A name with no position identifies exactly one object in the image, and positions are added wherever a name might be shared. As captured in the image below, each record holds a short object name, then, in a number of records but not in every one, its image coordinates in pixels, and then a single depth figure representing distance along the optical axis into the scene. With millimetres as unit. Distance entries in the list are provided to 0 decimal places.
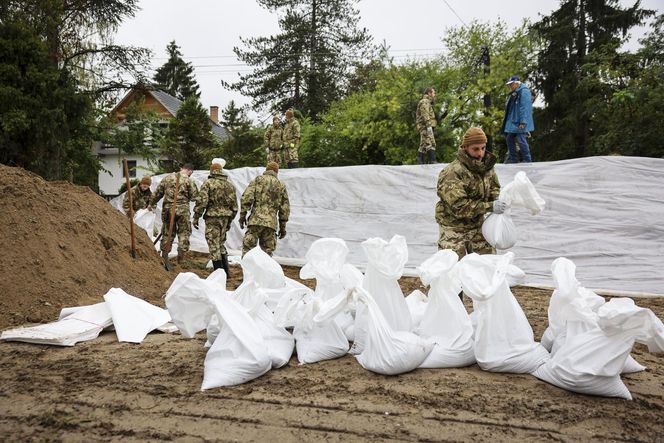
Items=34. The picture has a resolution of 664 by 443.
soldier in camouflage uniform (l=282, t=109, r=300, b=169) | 11570
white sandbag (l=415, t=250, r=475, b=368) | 3025
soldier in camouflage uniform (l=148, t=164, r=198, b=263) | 7973
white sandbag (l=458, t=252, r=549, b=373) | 2873
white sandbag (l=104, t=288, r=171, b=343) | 3938
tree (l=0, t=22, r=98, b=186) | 12120
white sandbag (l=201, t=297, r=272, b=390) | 2801
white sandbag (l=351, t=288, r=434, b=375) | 2856
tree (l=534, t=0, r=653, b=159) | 19438
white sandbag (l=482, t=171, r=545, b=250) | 3883
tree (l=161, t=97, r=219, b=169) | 24984
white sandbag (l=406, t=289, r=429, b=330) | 3561
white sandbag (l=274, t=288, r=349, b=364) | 3234
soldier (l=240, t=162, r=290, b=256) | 6719
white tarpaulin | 6785
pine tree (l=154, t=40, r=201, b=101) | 40844
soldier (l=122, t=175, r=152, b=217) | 9703
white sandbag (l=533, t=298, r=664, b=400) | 2404
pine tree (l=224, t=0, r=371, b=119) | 24531
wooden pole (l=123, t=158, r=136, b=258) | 6638
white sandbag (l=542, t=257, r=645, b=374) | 2729
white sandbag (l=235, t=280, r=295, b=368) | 3154
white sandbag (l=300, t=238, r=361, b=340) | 3414
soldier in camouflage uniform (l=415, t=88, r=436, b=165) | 10297
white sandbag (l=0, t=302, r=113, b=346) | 3727
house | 31266
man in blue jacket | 8359
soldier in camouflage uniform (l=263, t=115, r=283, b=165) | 11914
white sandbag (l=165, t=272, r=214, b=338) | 3076
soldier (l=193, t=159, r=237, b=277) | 7219
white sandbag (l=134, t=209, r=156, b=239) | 9449
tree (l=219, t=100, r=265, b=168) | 22744
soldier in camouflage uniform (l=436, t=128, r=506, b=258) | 4062
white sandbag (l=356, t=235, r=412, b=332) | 3172
